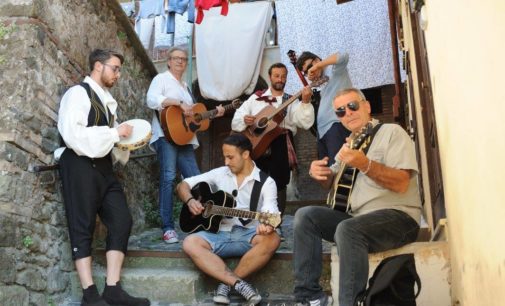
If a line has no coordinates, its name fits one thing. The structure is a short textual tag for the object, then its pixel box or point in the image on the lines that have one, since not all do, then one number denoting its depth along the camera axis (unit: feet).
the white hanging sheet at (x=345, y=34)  26.37
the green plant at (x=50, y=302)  13.86
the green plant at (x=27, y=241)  13.30
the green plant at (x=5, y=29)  14.58
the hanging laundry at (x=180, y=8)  29.53
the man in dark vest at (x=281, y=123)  17.56
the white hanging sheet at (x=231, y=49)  30.25
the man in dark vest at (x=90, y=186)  13.70
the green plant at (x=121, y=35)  21.29
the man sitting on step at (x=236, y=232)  13.76
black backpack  9.11
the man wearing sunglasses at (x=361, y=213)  10.69
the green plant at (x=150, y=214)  21.20
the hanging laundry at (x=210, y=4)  23.62
